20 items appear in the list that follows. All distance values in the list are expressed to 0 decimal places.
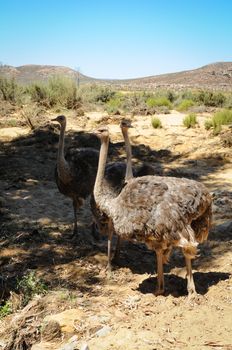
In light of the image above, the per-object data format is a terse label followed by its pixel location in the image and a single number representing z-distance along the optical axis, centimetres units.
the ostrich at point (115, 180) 545
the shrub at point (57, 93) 1728
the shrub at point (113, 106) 1721
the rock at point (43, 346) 380
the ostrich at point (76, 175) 682
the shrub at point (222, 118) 1394
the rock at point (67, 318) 397
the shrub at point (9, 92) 1748
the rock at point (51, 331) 393
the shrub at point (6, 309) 459
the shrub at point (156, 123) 1446
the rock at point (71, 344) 364
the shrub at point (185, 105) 1881
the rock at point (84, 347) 348
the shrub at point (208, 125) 1409
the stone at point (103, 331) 381
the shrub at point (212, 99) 2086
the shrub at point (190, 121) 1446
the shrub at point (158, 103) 1951
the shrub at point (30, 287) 480
